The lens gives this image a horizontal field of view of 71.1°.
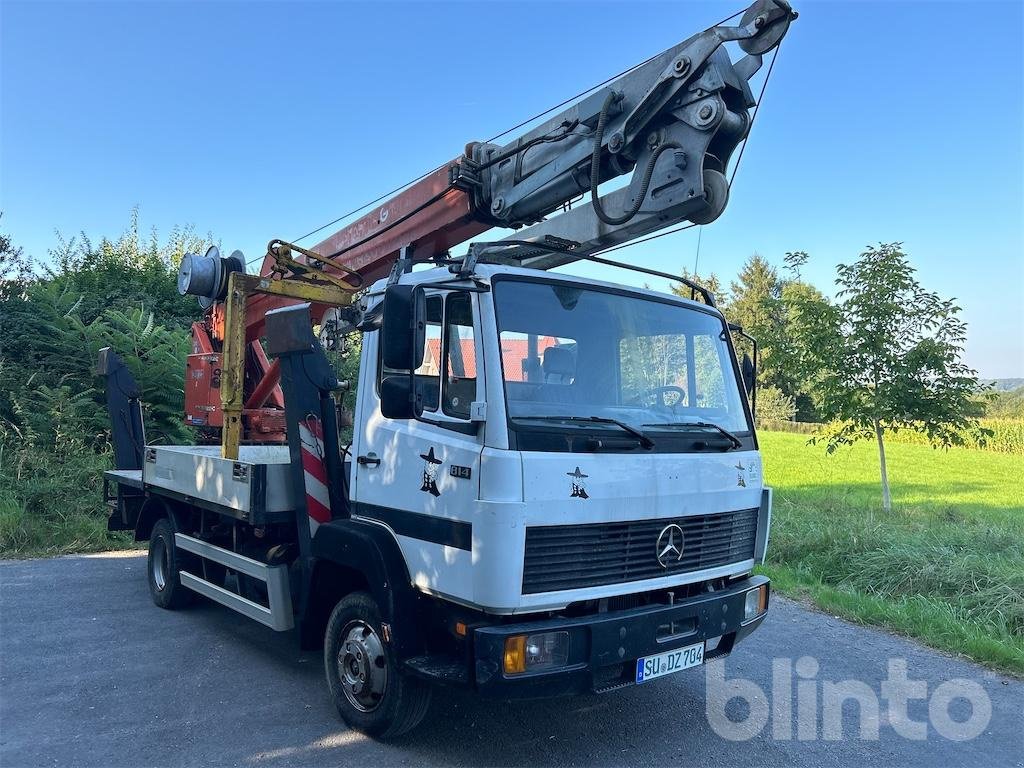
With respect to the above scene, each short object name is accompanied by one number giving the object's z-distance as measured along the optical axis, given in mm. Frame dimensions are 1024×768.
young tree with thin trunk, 9211
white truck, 3367
